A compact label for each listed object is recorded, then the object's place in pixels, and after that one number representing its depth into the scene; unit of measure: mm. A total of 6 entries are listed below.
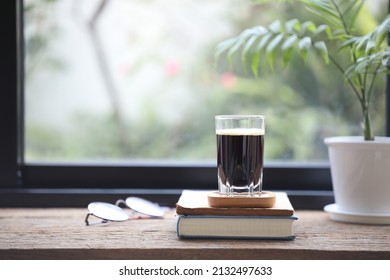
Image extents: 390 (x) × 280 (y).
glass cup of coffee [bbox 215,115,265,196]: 1118
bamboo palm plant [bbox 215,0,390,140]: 1126
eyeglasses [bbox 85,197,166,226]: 1162
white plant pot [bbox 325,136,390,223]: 1157
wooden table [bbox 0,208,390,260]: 1032
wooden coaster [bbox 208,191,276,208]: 1082
